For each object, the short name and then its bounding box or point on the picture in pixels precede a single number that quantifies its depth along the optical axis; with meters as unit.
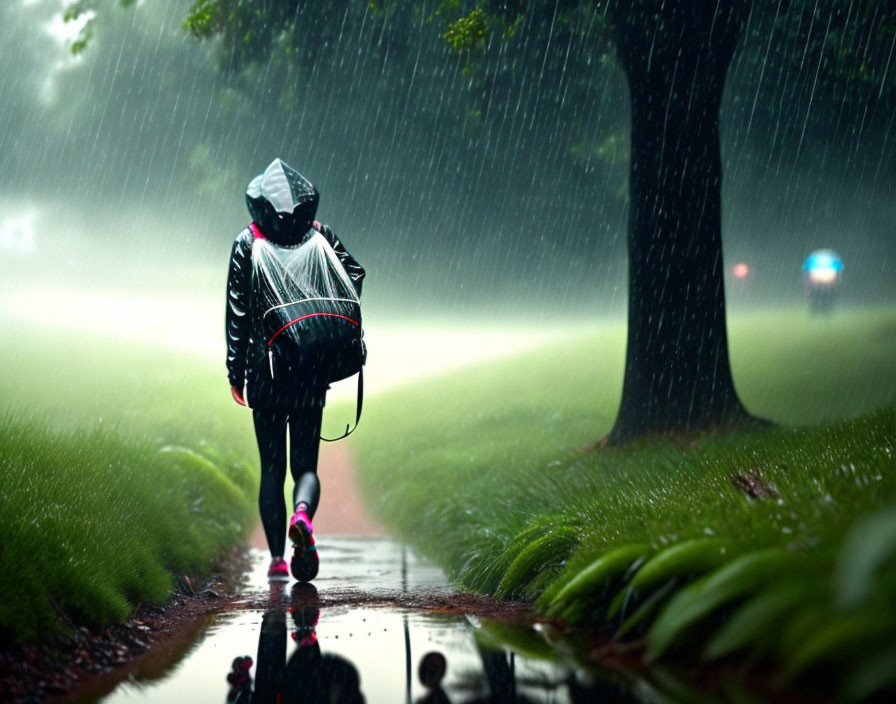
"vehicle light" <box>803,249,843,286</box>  30.38
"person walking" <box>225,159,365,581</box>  5.83
